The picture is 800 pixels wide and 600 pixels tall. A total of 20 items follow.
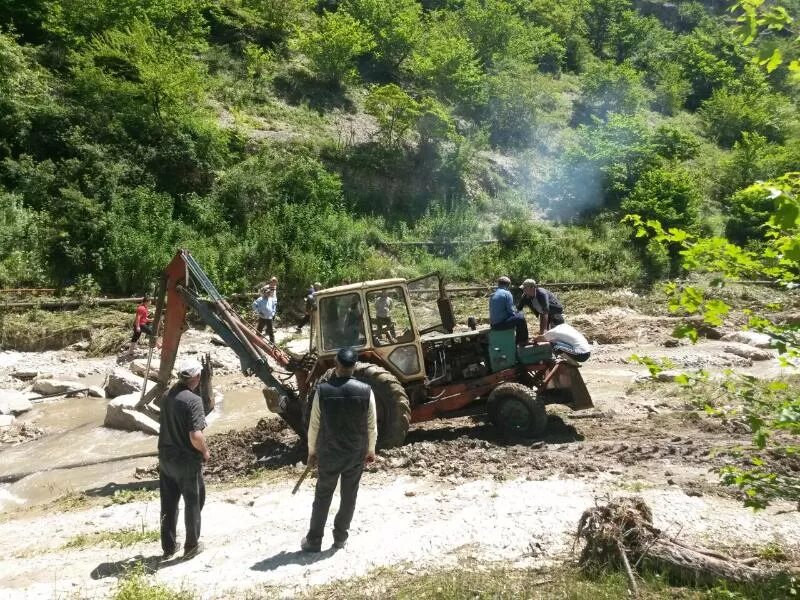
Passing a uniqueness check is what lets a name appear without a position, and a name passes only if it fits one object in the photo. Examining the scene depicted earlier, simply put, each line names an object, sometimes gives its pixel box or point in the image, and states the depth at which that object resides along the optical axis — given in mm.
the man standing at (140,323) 15947
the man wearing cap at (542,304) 9656
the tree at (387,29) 35562
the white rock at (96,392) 13664
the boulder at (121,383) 13352
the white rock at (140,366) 14508
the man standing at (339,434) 5531
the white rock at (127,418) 11086
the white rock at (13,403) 12555
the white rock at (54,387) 13805
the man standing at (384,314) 8859
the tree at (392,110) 26953
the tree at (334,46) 31438
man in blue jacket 8992
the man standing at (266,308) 15578
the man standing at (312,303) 8828
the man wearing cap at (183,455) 5762
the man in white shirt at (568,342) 8938
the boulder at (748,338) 14969
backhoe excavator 8742
